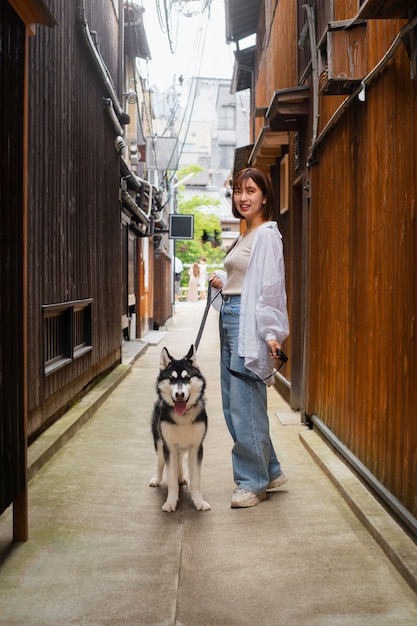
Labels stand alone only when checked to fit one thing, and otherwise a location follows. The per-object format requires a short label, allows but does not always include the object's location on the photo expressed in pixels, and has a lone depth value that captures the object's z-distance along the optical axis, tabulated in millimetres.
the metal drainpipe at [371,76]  3625
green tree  56844
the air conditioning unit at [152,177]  23436
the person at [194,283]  48812
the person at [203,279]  48194
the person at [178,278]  47469
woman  4766
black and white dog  4848
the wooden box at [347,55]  5055
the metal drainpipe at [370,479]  3891
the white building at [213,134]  70062
